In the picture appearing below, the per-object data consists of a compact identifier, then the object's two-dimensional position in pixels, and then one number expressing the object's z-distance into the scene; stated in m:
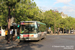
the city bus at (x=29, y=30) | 14.68
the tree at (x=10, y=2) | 12.45
